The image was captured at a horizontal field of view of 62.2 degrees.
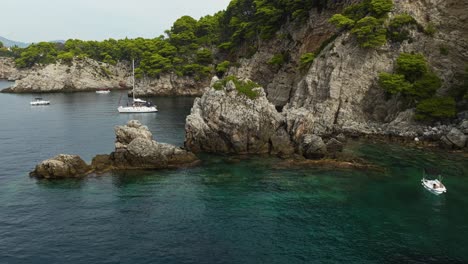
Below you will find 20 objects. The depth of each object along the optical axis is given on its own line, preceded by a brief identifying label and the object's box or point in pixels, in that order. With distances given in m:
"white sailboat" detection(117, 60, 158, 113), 110.25
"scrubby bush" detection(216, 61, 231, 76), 134.00
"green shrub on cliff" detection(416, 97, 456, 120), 67.81
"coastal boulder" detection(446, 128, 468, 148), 61.81
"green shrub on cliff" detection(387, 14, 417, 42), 77.56
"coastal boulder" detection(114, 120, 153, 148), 57.72
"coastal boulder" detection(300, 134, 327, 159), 58.44
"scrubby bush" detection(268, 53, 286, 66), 107.49
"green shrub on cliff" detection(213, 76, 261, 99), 66.25
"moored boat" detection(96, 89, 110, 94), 163.15
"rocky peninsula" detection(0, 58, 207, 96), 156.12
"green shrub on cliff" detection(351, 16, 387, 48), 76.69
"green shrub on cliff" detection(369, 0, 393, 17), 78.00
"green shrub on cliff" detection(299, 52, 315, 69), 88.61
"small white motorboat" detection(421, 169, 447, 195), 44.44
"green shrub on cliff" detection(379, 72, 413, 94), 72.31
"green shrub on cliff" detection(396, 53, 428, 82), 72.81
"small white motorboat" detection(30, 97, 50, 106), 122.81
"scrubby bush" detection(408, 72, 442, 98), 71.06
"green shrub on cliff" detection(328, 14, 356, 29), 80.00
